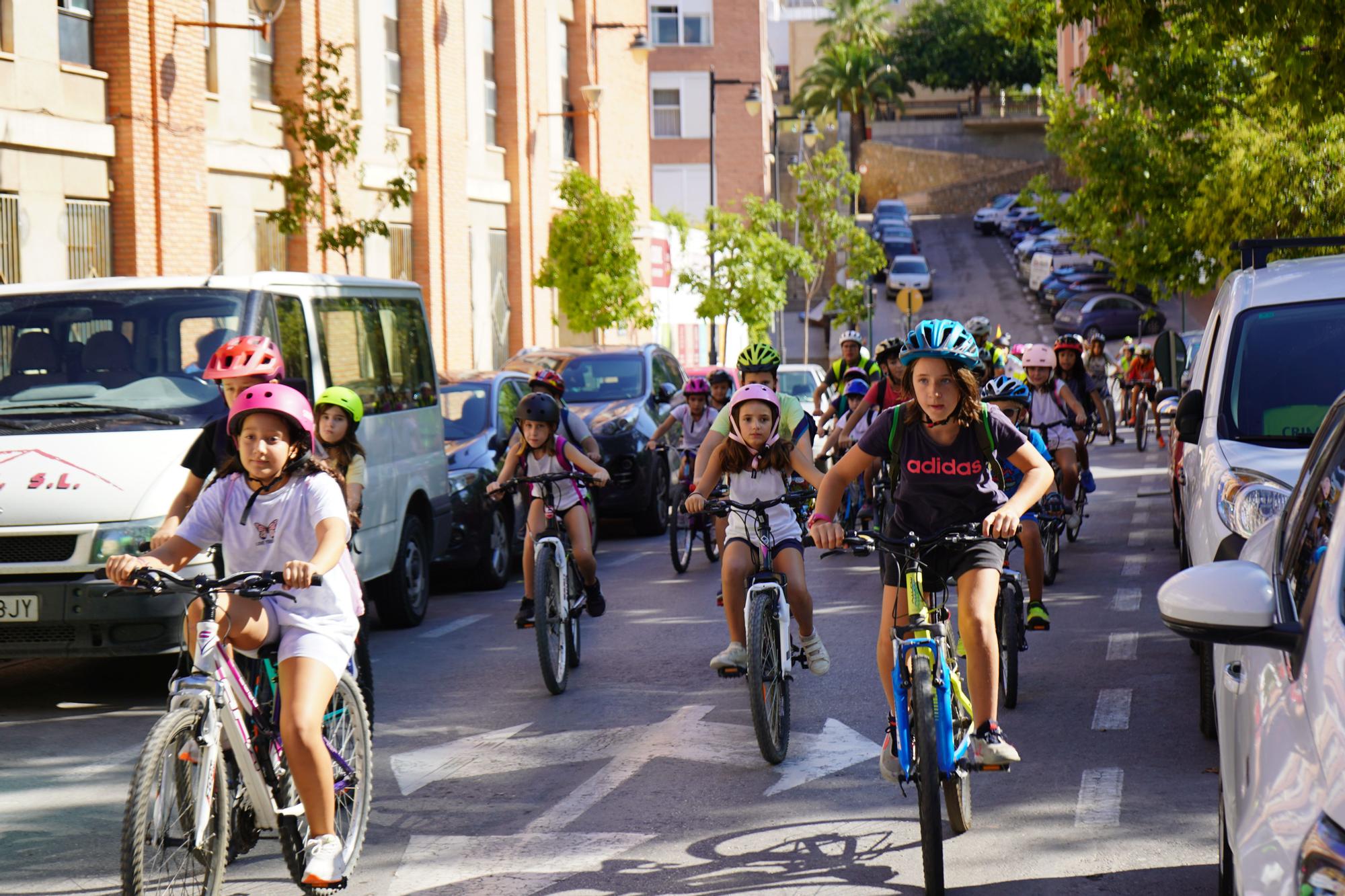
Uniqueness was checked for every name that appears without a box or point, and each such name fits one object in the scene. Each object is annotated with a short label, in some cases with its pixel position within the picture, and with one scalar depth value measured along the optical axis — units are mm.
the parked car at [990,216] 85312
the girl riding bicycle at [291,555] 5227
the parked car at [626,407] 17562
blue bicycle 5445
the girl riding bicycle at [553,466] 10195
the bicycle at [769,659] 7266
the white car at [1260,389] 7582
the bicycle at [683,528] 14422
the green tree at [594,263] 33844
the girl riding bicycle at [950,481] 6082
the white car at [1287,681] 2834
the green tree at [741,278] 44438
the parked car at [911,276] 64312
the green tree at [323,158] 21000
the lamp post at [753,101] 45275
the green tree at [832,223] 53719
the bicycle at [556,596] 9281
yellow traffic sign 47094
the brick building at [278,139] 18547
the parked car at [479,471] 13727
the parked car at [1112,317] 56281
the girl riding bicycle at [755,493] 8125
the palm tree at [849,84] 98000
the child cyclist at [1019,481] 10156
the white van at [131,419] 8602
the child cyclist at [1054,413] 13953
